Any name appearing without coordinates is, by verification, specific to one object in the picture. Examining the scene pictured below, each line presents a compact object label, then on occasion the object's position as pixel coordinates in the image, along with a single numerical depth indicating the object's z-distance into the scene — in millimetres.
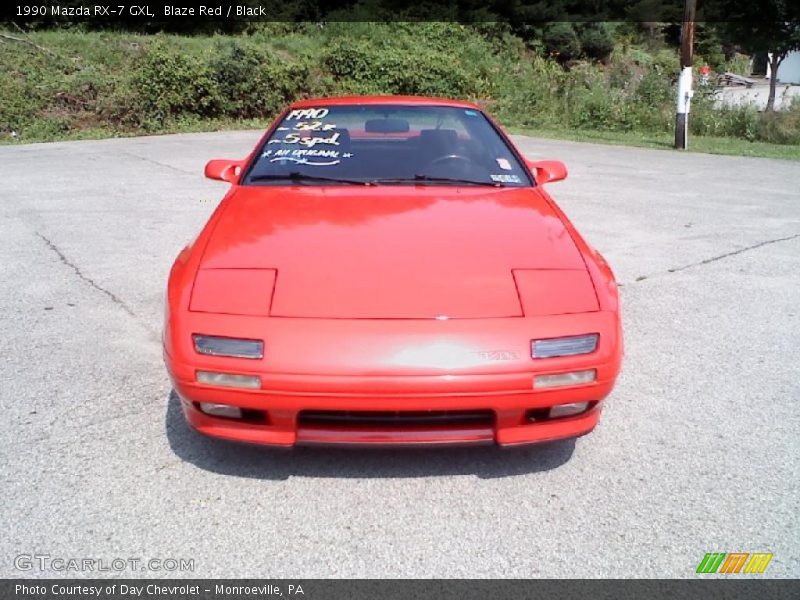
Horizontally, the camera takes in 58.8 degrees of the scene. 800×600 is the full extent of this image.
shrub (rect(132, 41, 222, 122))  18578
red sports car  2258
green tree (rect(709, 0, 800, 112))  20234
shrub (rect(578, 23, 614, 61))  35875
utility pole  12836
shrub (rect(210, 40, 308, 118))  19844
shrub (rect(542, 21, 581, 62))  34438
